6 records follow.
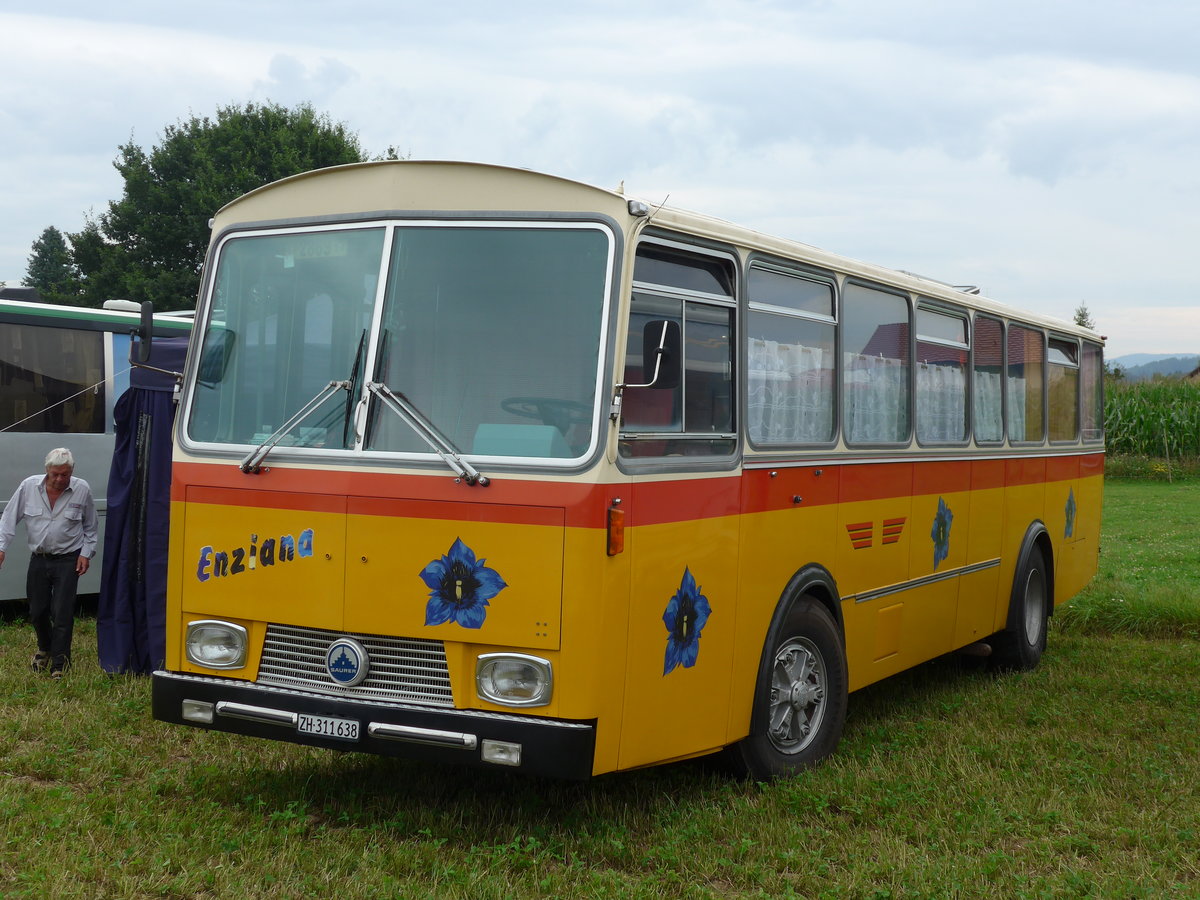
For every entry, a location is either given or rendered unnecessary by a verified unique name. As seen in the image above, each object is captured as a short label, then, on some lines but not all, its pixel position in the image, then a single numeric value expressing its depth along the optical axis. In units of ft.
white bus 36.37
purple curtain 28.99
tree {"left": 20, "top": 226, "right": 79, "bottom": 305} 283.59
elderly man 29.73
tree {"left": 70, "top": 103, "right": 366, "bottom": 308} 126.52
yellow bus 17.31
